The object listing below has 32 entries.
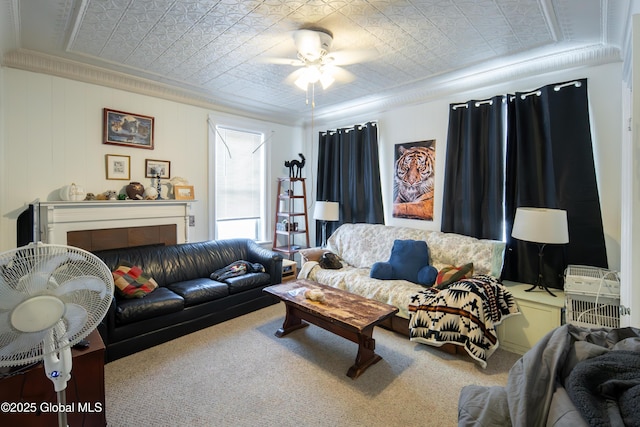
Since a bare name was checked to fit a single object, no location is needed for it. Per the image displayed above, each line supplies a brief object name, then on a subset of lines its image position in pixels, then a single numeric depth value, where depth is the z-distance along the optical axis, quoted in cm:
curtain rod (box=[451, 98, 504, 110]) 333
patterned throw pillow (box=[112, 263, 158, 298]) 281
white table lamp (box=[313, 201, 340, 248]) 457
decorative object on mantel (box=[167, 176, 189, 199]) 388
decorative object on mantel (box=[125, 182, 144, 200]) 352
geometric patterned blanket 251
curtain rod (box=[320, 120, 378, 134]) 439
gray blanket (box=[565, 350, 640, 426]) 83
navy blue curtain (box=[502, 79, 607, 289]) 271
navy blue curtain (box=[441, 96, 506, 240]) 325
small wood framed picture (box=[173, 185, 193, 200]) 386
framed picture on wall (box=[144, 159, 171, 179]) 373
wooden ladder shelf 495
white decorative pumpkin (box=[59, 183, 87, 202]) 306
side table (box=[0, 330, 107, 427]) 149
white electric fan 104
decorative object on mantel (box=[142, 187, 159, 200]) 361
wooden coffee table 236
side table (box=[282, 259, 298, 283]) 437
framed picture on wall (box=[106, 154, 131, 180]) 344
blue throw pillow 337
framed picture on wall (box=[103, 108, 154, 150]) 341
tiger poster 388
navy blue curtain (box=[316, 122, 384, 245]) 439
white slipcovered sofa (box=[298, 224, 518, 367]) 254
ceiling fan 240
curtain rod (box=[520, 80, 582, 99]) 276
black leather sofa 262
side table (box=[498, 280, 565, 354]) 255
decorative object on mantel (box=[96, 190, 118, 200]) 336
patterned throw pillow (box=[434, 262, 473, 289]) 301
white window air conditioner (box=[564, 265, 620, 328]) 233
